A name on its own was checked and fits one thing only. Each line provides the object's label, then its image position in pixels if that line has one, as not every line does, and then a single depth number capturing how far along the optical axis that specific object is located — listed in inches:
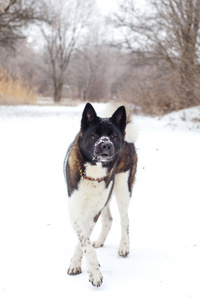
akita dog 93.9
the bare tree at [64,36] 1087.2
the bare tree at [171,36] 397.1
